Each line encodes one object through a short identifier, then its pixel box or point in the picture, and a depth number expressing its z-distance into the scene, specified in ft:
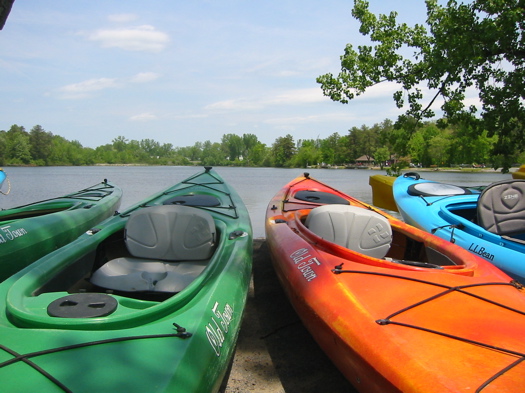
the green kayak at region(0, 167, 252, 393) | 5.64
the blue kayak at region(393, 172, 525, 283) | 13.28
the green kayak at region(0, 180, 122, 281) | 14.62
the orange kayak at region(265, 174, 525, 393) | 6.32
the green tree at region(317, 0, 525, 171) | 28.17
